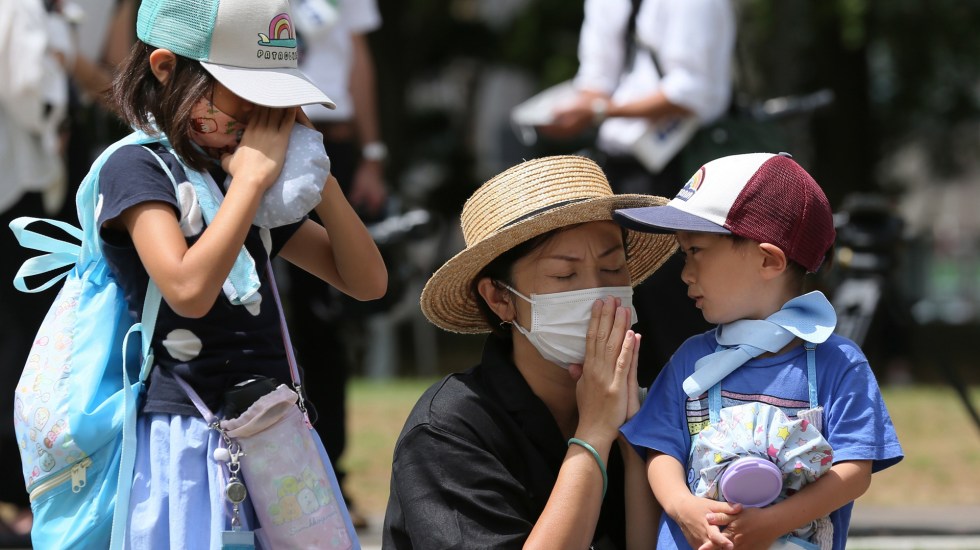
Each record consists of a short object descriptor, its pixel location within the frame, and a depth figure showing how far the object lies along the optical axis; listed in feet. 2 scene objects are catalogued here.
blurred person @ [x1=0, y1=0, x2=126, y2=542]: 28.66
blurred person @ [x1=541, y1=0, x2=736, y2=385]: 28.89
